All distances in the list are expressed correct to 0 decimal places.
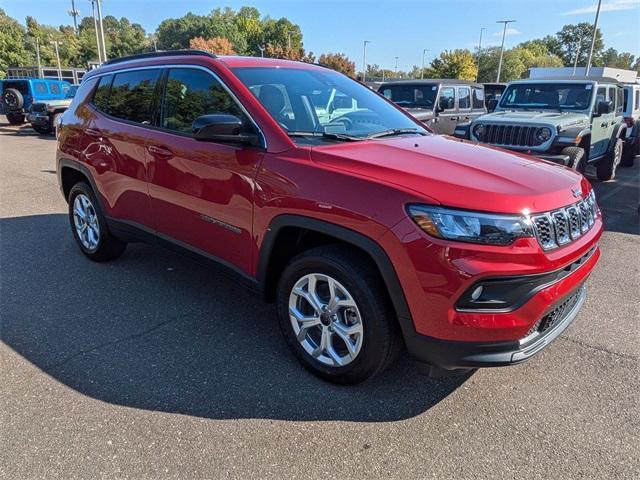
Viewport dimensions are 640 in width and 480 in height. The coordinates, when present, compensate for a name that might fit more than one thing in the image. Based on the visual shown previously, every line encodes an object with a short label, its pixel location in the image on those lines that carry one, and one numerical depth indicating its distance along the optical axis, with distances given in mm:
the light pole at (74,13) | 48750
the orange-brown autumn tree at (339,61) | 71750
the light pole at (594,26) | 31866
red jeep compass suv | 2244
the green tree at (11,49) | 56719
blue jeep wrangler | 19078
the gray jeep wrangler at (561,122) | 7391
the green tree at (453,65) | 45438
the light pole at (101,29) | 22594
